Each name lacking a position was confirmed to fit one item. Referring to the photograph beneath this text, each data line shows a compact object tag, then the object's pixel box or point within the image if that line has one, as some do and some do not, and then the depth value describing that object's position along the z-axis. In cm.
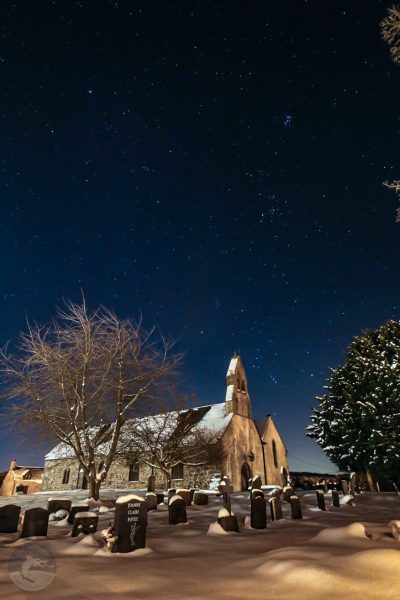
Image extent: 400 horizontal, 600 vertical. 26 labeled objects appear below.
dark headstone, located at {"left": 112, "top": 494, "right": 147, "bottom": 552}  596
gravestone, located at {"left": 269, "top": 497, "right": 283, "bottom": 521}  1039
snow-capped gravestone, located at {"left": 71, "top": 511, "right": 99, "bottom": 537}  792
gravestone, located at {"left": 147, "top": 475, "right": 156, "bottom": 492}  2013
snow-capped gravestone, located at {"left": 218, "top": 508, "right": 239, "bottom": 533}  768
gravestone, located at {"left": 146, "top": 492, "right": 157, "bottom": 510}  1372
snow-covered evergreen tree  2395
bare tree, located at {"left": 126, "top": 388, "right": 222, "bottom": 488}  2478
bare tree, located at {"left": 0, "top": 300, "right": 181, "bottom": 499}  1603
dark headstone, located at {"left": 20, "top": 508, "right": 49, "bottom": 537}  787
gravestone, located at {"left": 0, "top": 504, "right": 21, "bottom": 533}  880
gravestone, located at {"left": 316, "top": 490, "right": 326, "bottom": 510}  1341
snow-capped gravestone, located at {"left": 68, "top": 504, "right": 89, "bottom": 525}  977
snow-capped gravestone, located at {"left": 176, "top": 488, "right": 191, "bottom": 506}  1423
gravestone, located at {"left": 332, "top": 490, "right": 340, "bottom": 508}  1501
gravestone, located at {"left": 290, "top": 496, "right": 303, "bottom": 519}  1109
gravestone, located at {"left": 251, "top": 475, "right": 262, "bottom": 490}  1716
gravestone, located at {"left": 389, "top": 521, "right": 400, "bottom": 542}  594
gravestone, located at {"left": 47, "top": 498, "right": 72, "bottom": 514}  1209
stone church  2823
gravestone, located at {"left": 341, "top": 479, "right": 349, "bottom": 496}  2100
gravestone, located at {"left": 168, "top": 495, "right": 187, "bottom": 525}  962
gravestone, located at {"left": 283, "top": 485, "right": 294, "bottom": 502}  1489
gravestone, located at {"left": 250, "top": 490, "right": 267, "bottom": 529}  870
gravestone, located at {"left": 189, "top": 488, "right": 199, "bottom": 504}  1571
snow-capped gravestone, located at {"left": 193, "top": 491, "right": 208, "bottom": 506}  1526
